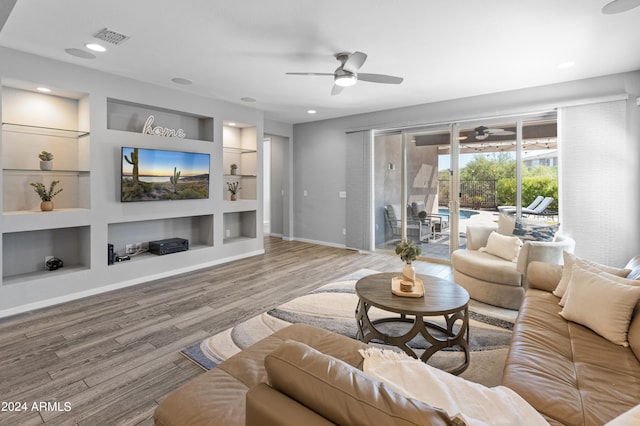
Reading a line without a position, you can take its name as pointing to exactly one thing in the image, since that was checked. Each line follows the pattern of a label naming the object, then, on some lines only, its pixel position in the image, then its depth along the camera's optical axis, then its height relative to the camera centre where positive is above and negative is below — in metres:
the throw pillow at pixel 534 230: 3.74 -0.29
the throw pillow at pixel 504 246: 3.66 -0.47
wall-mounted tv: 4.02 +0.48
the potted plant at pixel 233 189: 5.58 +0.36
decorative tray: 2.40 -0.64
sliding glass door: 4.52 +0.49
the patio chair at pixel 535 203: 4.50 +0.05
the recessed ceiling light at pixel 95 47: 3.06 +1.62
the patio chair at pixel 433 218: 5.42 -0.19
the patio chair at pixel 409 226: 5.73 -0.34
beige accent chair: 3.22 -0.70
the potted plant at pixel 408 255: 2.52 -0.39
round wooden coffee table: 2.16 -0.70
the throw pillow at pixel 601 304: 1.82 -0.60
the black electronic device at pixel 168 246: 4.44 -0.53
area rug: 2.32 -1.09
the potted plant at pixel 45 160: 3.48 +0.56
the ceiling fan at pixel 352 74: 2.97 +1.37
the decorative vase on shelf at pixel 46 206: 3.43 +0.04
